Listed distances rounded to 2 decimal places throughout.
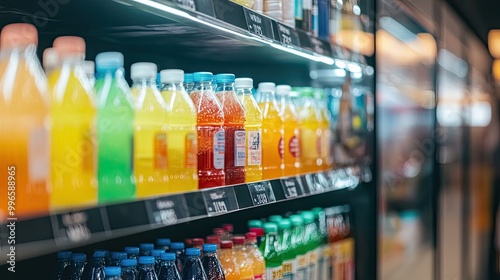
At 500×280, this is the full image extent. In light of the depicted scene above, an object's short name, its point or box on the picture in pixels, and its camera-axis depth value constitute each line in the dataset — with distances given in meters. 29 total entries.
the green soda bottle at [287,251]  2.06
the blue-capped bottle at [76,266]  1.40
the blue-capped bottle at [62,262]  1.45
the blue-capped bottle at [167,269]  1.49
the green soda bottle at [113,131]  1.25
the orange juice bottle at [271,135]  2.03
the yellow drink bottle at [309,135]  2.30
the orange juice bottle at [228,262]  1.76
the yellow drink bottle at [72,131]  1.14
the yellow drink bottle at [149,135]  1.37
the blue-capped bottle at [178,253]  1.67
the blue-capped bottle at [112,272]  1.29
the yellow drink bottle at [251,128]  1.79
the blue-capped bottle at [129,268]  1.39
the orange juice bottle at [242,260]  1.78
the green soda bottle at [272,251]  2.01
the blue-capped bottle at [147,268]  1.43
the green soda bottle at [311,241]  2.27
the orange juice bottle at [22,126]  1.04
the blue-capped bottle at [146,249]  1.64
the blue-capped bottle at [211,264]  1.62
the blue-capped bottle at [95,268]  1.37
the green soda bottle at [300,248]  2.16
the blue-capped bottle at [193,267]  1.55
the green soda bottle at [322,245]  2.38
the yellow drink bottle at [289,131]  2.13
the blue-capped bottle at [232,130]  1.70
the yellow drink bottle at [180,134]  1.45
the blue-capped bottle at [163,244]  1.75
